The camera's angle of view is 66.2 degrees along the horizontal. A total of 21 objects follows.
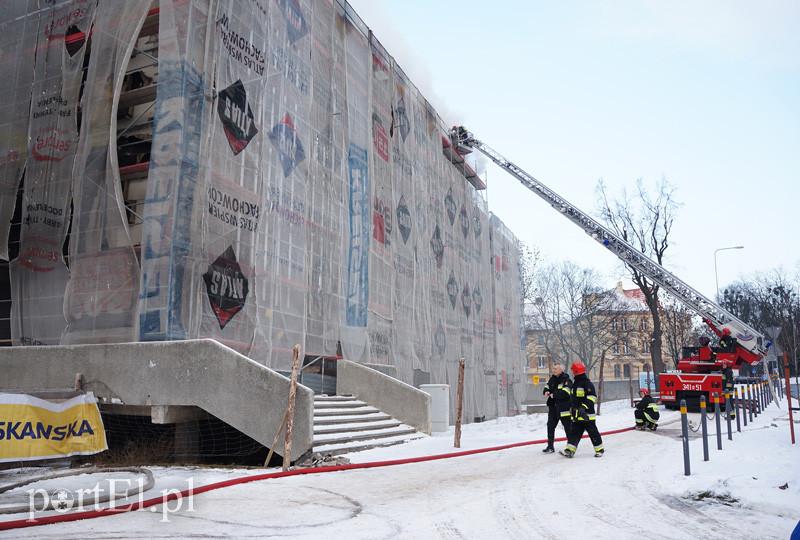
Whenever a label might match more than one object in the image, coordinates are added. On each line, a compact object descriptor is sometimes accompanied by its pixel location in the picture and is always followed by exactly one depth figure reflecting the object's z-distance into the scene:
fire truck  20.61
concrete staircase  11.05
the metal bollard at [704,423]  9.01
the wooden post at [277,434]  9.31
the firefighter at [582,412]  10.19
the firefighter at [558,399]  10.53
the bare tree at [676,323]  42.84
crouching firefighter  15.09
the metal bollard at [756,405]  19.57
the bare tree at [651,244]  34.19
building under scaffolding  11.98
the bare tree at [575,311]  49.38
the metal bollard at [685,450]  8.05
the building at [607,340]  50.28
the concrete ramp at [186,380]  9.93
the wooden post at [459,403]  12.39
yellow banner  8.72
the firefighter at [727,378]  19.89
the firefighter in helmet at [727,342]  22.00
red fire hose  5.26
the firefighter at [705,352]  21.69
